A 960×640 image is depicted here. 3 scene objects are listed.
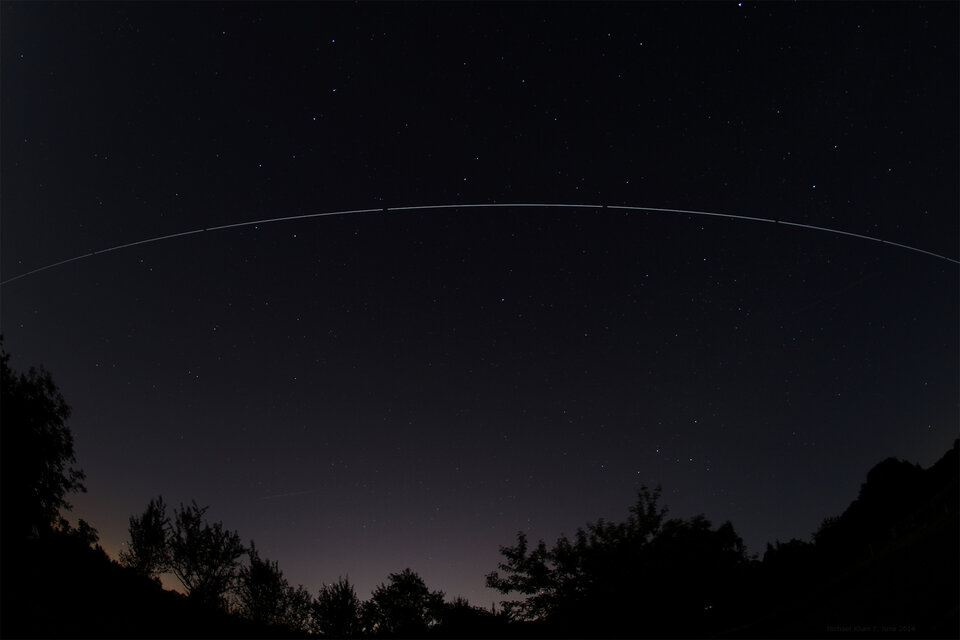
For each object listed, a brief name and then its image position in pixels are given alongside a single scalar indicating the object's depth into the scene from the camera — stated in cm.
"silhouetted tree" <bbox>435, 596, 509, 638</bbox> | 1769
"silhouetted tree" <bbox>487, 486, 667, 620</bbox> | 2053
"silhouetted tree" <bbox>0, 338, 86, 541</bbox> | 1594
